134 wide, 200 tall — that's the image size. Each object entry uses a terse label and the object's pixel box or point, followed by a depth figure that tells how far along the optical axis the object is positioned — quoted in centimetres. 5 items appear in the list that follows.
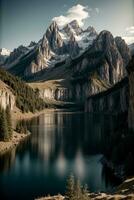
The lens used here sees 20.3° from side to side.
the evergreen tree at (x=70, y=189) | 5789
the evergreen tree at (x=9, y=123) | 16661
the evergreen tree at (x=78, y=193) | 5493
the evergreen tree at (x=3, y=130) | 15825
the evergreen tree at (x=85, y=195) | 5454
